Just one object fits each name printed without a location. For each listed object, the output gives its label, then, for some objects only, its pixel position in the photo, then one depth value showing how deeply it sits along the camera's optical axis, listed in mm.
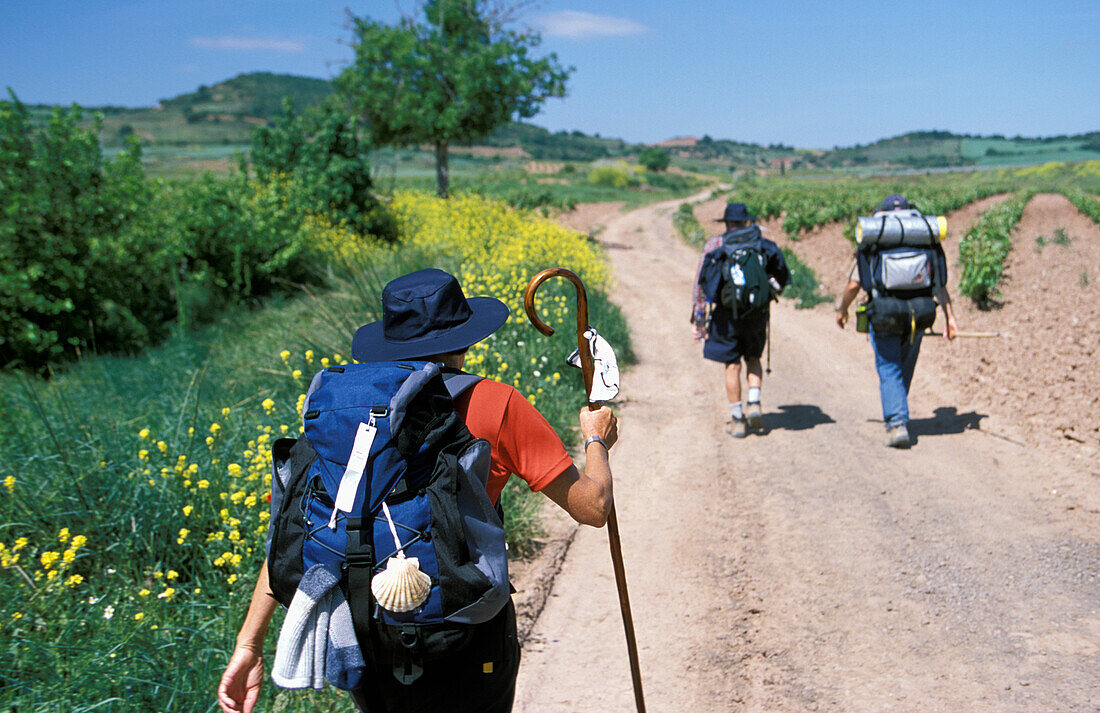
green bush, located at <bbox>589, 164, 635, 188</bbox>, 61531
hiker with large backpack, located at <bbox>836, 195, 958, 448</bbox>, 5738
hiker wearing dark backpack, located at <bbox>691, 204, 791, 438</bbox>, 5996
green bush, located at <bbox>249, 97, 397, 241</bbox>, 13523
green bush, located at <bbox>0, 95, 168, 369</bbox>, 8453
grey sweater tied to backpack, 1651
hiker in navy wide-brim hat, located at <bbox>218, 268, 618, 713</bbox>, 1807
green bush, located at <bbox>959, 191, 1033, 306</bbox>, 10586
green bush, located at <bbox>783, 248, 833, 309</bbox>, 11898
